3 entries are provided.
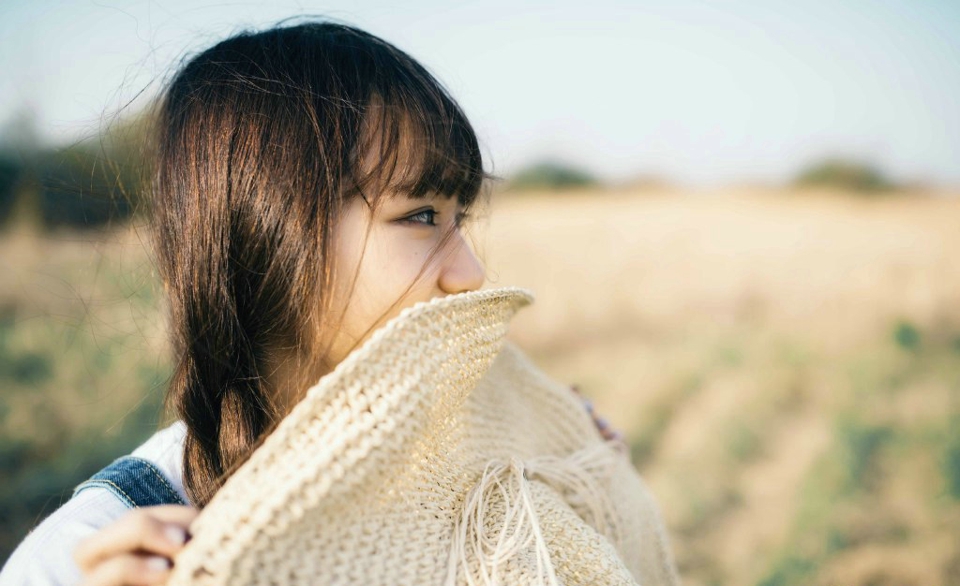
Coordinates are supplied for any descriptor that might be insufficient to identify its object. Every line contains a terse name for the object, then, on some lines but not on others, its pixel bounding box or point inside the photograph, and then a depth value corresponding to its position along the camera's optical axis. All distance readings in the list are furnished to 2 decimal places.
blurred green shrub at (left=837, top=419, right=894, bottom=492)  2.99
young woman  0.96
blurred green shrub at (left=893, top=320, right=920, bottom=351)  3.81
